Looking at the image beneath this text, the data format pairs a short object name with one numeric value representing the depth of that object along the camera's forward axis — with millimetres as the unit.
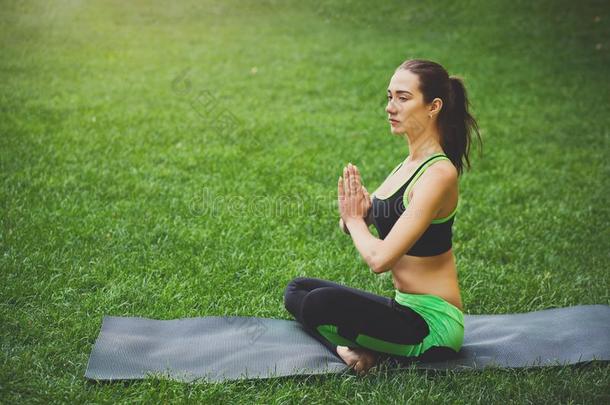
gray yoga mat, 2805
